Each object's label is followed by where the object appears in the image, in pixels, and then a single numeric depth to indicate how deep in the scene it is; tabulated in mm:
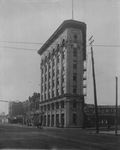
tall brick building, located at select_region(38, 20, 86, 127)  58031
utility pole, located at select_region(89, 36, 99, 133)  33406
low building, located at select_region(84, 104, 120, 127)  72062
